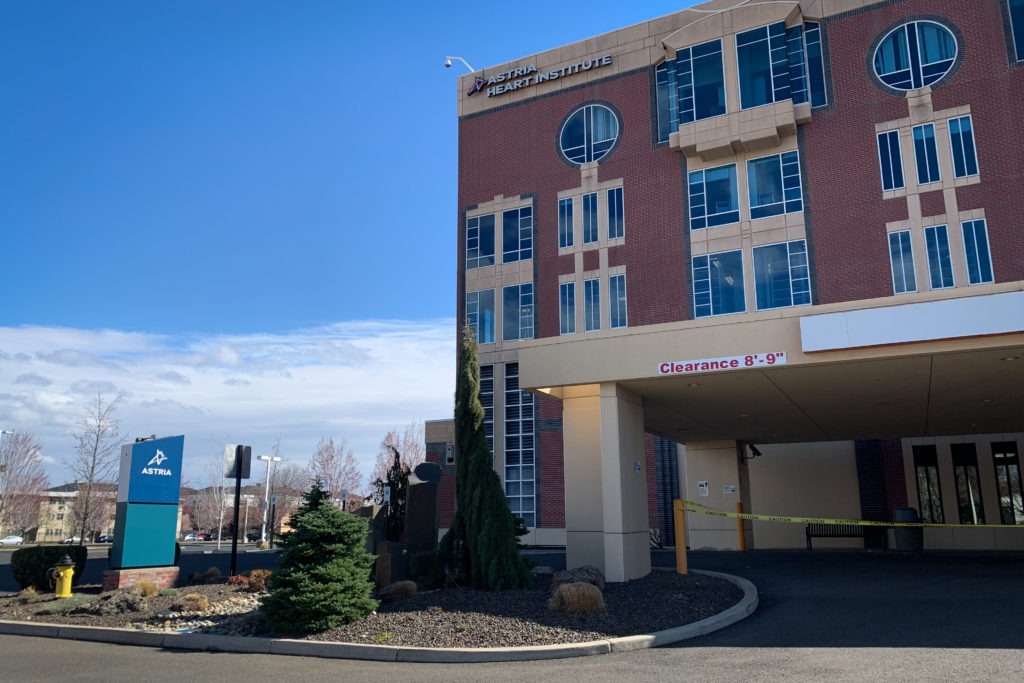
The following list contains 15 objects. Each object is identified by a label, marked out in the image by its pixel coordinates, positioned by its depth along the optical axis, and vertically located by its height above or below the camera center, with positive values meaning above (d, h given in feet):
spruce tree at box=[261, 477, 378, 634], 33.60 -2.88
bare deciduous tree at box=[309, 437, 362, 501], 217.97 +10.29
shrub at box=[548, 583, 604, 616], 34.91 -4.20
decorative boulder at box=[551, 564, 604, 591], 41.27 -3.80
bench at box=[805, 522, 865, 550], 90.84 -3.16
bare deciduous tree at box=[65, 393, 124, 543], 106.01 +6.58
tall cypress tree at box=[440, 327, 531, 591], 42.63 -0.33
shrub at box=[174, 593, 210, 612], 40.83 -4.95
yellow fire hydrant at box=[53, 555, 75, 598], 47.65 -3.97
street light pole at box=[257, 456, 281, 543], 164.37 +3.17
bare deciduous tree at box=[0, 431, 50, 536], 151.43 +5.61
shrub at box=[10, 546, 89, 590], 51.01 -3.53
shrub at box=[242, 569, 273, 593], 48.16 -4.43
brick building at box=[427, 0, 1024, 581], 83.92 +34.46
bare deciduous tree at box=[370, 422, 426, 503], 222.07 +16.18
